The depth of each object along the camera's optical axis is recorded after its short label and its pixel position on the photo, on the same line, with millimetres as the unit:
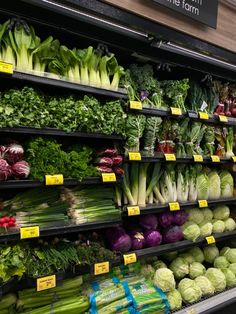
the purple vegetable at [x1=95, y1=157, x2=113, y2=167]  1990
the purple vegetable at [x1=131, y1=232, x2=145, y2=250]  2225
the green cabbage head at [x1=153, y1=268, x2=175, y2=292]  2254
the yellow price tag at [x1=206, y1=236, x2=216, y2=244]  2620
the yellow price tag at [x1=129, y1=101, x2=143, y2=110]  2105
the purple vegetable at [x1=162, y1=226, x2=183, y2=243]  2417
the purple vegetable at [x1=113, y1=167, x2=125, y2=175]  2064
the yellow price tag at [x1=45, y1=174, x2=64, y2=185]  1707
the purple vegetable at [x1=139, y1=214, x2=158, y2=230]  2370
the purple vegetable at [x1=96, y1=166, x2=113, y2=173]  1976
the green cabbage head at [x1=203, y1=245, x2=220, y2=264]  2819
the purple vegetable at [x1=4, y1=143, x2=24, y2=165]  1663
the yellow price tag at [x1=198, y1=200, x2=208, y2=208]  2595
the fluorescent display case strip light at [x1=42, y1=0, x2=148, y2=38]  1658
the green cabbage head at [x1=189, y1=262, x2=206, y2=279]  2548
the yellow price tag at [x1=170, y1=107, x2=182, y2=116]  2370
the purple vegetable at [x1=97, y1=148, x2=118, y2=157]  2013
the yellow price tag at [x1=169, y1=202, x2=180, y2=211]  2381
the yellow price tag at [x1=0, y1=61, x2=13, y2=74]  1539
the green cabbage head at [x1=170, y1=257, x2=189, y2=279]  2516
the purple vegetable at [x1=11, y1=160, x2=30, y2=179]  1646
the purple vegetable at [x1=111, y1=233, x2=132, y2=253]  2133
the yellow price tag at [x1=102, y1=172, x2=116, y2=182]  1956
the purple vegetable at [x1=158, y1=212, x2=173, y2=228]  2430
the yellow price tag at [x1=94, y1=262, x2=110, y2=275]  1914
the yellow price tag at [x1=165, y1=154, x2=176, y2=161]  2341
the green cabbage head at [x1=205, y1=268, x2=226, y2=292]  2547
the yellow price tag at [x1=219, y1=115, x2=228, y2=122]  2742
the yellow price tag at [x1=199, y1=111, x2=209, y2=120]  2581
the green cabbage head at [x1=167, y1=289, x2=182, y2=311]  2217
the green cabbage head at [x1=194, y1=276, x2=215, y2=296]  2432
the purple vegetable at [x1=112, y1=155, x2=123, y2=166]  2039
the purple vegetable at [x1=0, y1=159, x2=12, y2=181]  1572
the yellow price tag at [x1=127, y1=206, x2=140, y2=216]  2118
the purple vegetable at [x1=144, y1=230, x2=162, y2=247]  2321
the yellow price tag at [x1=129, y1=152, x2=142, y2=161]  2107
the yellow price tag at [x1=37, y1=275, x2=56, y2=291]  1678
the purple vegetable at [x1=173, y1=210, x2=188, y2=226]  2504
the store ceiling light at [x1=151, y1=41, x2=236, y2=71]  2151
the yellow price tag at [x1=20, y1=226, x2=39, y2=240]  1632
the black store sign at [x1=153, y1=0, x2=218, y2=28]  2039
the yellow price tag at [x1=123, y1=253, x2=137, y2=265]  2078
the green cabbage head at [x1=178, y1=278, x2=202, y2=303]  2336
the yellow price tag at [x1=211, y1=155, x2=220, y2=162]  2697
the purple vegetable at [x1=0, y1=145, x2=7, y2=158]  1650
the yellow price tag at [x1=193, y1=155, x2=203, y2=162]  2542
